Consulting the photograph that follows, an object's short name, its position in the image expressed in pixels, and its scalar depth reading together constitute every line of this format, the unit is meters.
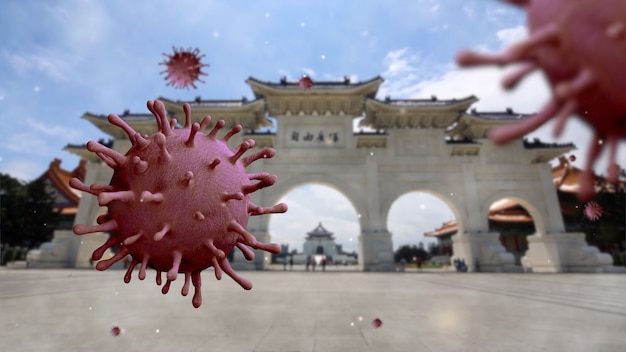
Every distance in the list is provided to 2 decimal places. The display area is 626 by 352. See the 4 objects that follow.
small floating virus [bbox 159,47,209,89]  3.55
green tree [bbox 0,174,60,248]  58.14
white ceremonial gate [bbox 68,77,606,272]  50.03
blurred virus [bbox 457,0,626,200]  1.13
